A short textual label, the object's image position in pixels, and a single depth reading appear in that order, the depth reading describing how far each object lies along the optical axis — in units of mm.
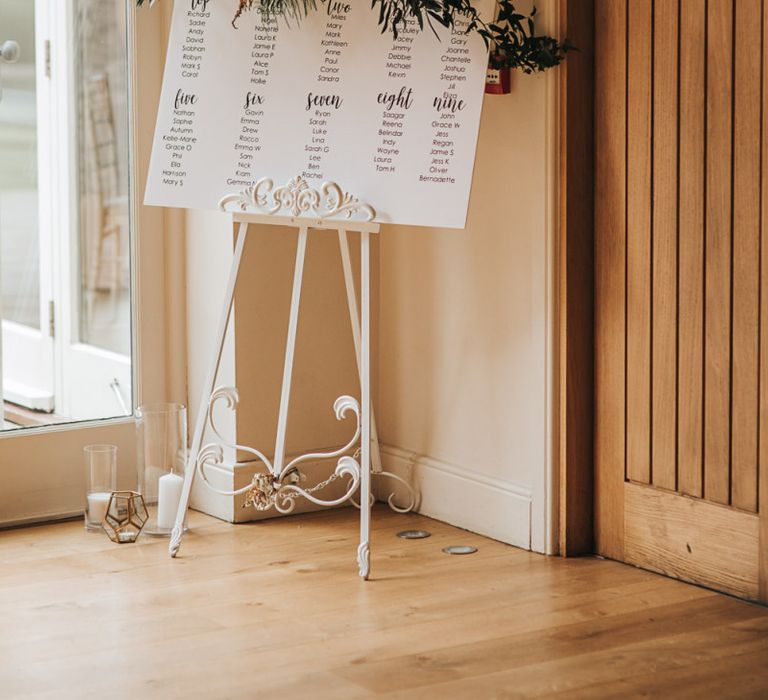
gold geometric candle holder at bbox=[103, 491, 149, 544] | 5376
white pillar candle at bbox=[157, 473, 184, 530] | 5430
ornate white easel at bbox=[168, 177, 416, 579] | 4835
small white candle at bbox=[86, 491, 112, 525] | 5478
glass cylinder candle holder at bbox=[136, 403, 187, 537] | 5446
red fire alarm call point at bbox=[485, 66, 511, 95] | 5045
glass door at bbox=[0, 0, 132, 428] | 5633
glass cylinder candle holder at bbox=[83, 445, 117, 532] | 5449
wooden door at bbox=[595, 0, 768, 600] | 4425
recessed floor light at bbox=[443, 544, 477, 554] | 5220
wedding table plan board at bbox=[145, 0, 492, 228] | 4740
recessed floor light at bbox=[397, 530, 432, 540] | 5446
